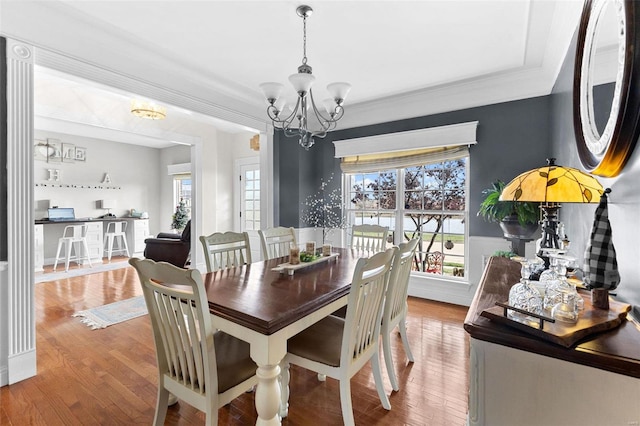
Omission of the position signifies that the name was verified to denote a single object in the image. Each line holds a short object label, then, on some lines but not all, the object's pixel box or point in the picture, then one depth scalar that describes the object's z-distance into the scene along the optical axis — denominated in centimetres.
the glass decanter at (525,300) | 92
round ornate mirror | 110
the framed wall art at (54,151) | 626
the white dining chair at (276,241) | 301
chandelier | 221
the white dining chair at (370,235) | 332
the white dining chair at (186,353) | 129
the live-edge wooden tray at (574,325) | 81
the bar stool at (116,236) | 673
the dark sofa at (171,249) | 521
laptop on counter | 612
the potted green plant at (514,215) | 280
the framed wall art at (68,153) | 647
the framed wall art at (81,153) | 671
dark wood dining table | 137
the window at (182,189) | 790
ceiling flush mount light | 405
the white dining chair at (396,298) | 200
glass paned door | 633
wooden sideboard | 75
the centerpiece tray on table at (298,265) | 219
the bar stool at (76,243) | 564
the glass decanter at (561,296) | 92
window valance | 378
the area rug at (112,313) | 326
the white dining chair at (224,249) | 252
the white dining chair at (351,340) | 159
